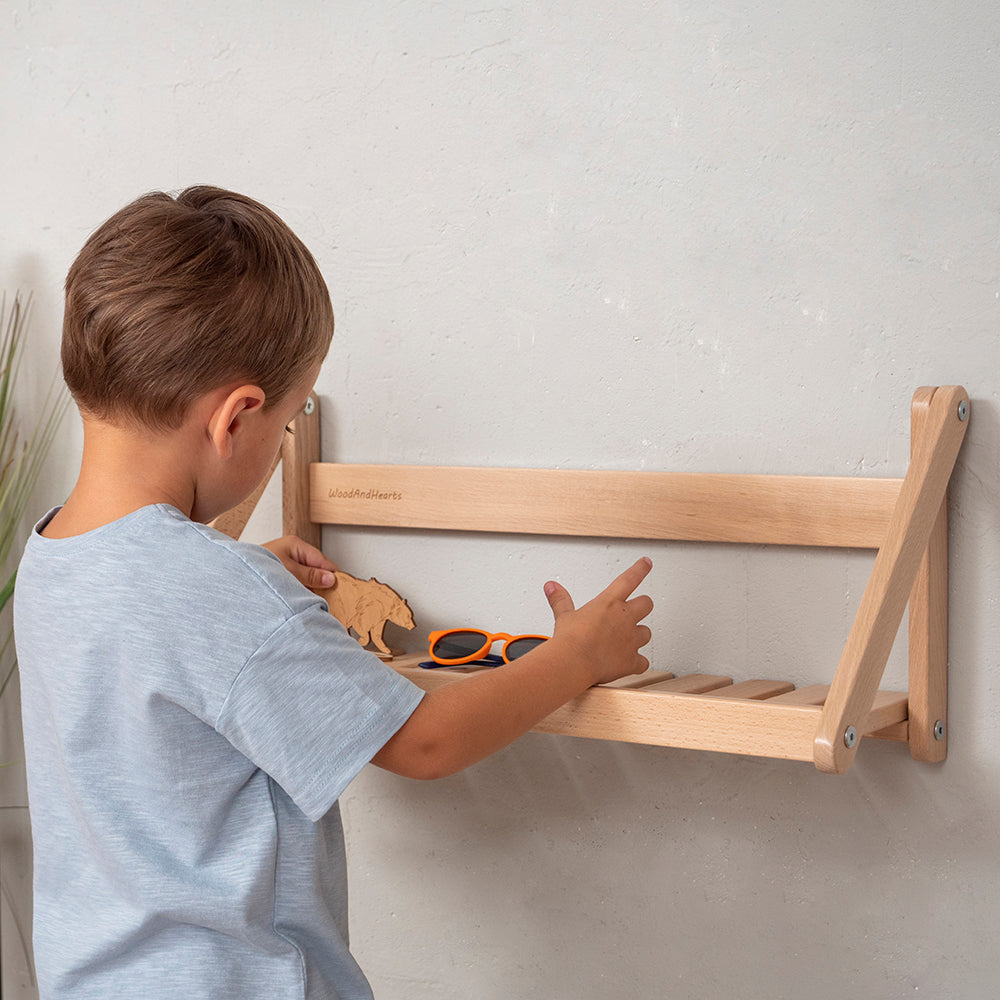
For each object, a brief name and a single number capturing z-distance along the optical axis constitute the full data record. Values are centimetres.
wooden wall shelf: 190
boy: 186
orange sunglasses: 209
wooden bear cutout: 217
